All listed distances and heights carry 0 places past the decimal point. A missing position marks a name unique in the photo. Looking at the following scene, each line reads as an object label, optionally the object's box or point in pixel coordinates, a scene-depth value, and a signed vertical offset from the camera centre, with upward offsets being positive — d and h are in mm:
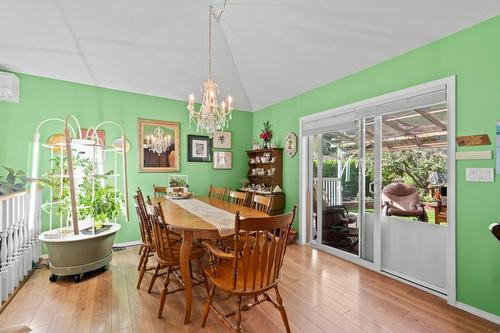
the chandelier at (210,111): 2572 +644
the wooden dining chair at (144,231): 2258 -699
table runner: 1825 -493
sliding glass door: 2357 -221
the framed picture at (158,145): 3896 +364
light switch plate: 1921 -57
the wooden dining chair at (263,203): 2435 -412
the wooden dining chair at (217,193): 3478 -434
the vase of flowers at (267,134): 4434 +653
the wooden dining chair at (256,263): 1471 -678
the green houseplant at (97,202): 2656 -440
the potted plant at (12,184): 2326 -218
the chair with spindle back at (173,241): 2182 -781
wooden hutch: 4117 -128
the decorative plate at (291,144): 3945 +407
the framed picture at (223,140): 4625 +551
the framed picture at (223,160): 4621 +133
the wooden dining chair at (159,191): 3792 -425
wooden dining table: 1827 -549
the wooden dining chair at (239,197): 2958 -411
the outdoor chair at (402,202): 2537 -400
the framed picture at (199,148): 4355 +350
